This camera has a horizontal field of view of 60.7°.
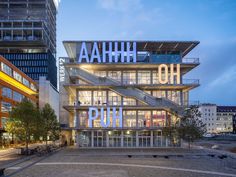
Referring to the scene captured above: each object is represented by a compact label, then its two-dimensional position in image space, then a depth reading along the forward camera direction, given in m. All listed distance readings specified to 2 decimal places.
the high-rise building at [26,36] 105.29
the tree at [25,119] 34.26
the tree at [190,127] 33.41
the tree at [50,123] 39.54
